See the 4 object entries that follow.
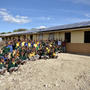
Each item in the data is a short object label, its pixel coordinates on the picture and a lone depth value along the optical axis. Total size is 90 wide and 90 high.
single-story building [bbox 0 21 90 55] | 9.66
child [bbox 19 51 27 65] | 6.17
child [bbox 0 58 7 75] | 4.61
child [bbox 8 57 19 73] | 4.86
